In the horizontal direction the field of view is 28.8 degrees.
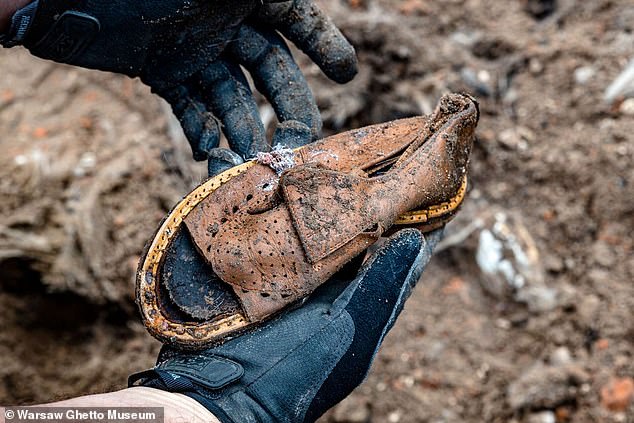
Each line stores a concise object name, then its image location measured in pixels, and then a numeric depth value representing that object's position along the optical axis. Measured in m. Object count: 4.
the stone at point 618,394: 0.85
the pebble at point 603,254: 0.90
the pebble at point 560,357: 0.88
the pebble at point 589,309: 0.89
